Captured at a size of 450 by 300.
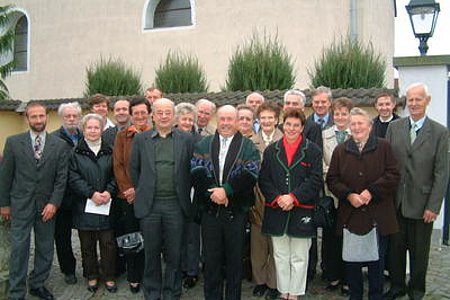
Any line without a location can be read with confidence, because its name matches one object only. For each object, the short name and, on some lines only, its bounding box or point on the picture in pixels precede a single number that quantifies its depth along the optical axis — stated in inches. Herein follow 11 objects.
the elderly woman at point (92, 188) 208.8
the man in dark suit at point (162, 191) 190.5
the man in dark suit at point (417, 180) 186.9
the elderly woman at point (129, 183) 207.0
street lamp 291.0
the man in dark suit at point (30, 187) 200.7
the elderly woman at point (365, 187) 181.2
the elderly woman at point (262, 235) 201.2
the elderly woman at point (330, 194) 207.9
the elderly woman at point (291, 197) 183.8
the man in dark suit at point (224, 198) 183.6
